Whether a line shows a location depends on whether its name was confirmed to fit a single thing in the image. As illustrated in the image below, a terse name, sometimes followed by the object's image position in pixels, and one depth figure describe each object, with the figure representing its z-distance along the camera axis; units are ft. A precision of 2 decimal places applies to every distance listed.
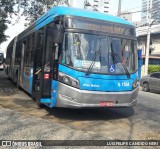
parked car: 34.78
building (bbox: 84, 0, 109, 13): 64.85
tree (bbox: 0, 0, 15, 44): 29.45
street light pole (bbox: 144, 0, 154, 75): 51.94
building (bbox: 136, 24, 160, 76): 81.26
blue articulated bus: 14.81
